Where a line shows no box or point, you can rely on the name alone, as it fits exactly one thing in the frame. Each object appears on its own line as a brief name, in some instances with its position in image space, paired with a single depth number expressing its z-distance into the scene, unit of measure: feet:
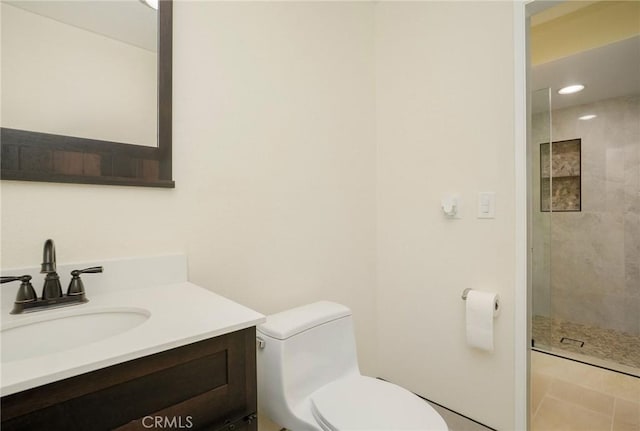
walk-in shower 7.91
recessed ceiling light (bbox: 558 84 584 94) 8.71
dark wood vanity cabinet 1.85
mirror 3.09
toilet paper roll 5.00
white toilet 3.61
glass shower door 7.41
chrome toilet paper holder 5.33
